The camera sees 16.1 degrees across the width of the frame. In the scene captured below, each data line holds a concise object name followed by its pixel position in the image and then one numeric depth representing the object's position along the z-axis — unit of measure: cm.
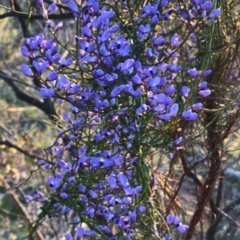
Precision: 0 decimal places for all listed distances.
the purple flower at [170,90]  64
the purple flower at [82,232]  67
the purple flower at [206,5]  63
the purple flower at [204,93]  66
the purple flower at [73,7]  65
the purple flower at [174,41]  71
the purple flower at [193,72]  67
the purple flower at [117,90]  61
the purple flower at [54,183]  67
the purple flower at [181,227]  67
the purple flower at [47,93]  62
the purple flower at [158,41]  66
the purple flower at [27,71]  63
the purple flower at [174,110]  63
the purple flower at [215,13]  65
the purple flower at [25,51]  63
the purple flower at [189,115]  64
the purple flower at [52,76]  63
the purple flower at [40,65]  62
